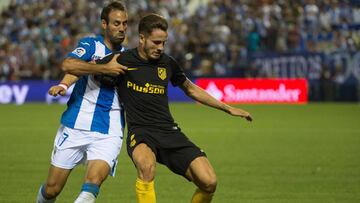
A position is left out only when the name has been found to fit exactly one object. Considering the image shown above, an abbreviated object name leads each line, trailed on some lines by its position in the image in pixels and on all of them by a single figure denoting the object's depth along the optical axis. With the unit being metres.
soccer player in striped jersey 15.29
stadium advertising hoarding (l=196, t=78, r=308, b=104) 59.19
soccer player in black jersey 15.13
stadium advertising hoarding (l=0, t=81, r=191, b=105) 60.44
